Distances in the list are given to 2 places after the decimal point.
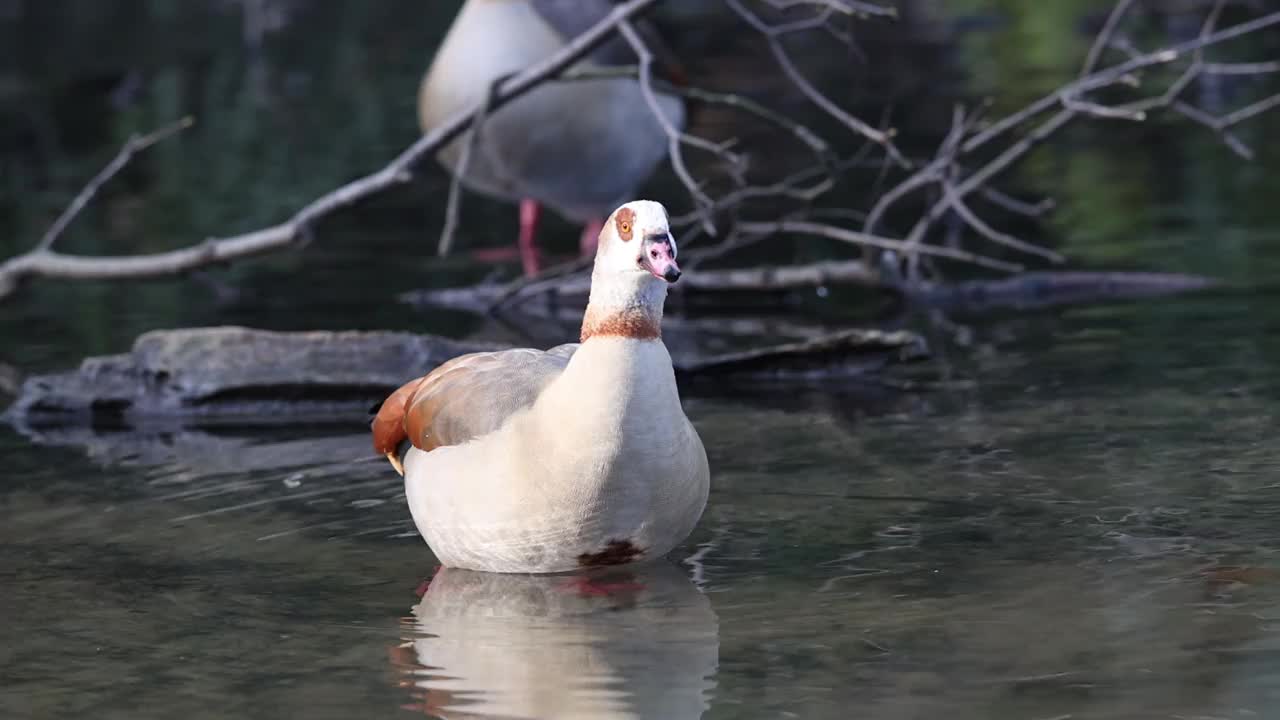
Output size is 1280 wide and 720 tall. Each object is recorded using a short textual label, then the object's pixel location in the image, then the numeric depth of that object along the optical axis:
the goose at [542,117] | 20.39
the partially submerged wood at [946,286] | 18.12
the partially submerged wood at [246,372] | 15.66
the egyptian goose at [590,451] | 10.16
